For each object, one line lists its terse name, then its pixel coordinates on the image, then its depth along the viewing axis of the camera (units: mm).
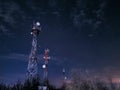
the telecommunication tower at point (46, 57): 41840
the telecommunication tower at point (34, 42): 37457
